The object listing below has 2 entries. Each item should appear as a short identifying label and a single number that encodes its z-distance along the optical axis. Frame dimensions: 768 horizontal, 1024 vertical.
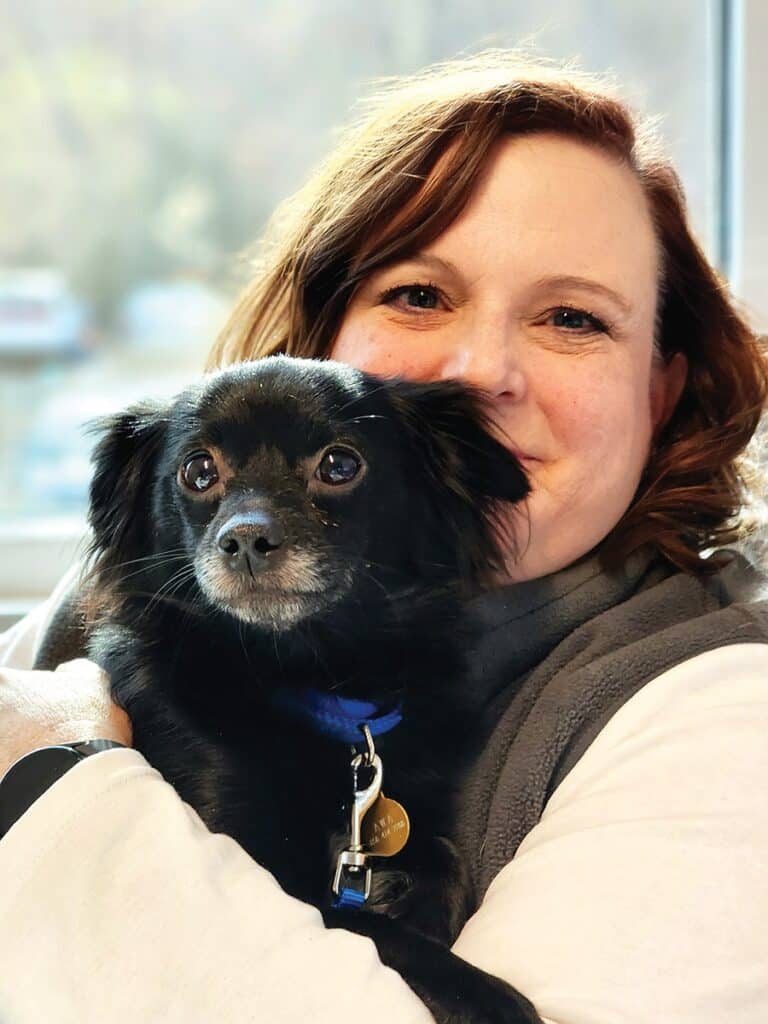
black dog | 1.14
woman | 0.88
